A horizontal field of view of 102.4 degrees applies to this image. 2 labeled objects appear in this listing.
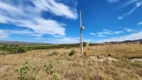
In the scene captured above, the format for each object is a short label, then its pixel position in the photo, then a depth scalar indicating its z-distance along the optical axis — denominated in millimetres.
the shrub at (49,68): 2491
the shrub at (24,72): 2152
